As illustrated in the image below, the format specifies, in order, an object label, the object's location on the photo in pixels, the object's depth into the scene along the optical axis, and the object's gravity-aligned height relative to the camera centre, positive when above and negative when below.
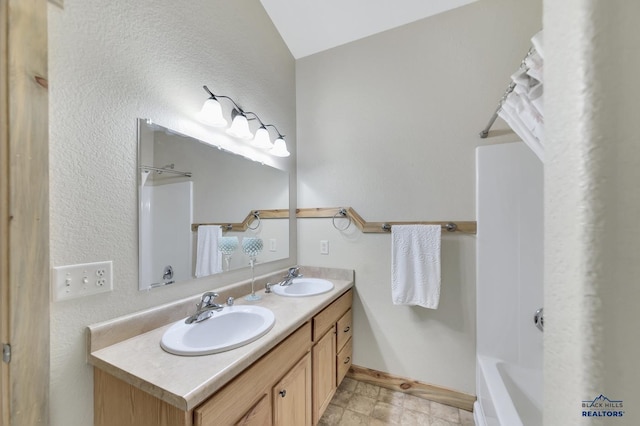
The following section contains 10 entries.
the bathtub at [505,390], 1.27 -1.03
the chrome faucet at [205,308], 1.11 -0.47
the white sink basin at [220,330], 0.88 -0.52
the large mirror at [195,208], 1.08 +0.02
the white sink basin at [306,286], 1.79 -0.57
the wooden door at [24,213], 0.71 +0.00
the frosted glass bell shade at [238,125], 1.45 +0.54
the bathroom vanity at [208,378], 0.72 -0.59
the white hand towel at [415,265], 1.63 -0.36
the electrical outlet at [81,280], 0.81 -0.24
